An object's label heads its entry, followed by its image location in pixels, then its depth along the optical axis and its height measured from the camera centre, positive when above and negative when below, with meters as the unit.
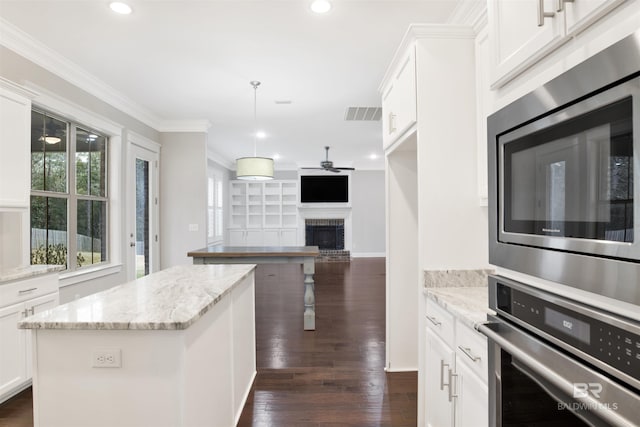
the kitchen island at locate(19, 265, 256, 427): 1.31 -0.59
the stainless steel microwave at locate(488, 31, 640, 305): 0.62 +0.08
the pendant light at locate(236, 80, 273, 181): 4.08 +0.58
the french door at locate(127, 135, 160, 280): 4.68 +0.12
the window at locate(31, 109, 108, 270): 3.29 +0.27
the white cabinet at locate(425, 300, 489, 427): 1.33 -0.72
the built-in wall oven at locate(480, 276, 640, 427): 0.66 -0.35
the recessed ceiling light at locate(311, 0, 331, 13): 2.40 +1.50
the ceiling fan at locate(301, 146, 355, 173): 7.73 +1.12
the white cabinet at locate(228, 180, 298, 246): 9.92 +0.08
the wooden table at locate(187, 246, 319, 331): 3.95 -0.50
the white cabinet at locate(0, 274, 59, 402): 2.32 -0.79
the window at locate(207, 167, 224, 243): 8.24 +0.21
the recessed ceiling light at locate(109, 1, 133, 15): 2.43 +1.51
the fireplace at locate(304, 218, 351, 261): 9.93 -0.55
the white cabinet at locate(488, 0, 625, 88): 0.76 +0.48
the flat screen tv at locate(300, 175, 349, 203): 9.77 +0.75
